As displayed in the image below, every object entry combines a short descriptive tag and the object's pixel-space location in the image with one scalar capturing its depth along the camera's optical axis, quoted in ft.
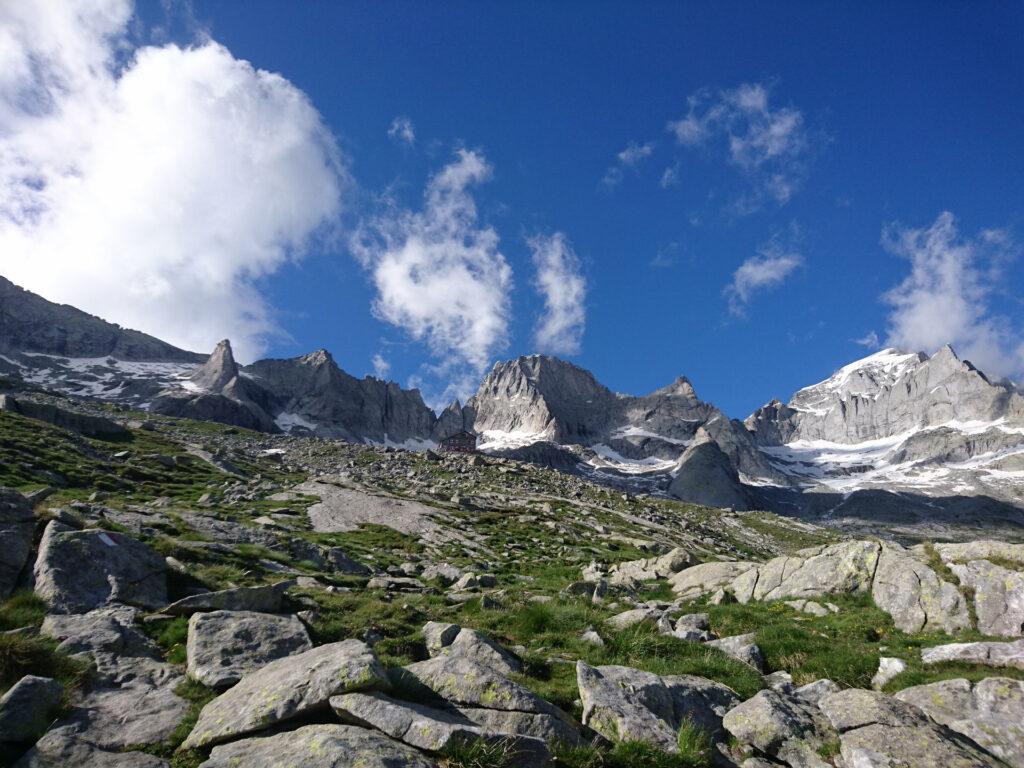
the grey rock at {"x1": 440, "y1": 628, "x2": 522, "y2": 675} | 36.91
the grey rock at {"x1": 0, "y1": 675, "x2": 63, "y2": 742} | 21.39
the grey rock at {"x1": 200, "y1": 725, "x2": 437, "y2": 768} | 19.83
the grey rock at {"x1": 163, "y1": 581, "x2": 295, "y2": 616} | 40.75
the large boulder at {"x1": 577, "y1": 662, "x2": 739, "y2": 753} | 28.04
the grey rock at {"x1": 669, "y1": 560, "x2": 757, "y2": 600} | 88.48
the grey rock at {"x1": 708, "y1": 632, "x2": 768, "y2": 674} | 45.96
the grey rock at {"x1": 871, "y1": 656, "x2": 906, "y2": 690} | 39.52
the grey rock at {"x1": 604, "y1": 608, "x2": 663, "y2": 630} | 56.59
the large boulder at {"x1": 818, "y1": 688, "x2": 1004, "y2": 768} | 25.70
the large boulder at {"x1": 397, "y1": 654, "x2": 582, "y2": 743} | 25.93
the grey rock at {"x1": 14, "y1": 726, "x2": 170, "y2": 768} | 20.77
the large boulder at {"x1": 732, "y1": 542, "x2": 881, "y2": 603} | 72.43
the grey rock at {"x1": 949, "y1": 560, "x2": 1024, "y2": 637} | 50.39
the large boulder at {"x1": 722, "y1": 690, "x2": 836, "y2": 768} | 28.66
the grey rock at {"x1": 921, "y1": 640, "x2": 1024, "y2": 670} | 38.75
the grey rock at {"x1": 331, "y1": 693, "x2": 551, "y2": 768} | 22.15
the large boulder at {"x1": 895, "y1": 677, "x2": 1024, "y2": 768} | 29.35
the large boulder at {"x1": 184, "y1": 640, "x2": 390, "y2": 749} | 23.42
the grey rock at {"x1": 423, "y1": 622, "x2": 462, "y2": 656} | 40.98
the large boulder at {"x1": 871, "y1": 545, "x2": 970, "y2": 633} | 54.54
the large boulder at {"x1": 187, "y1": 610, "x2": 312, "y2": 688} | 31.19
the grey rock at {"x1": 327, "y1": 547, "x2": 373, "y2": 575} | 87.56
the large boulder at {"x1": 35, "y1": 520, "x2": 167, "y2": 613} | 39.22
